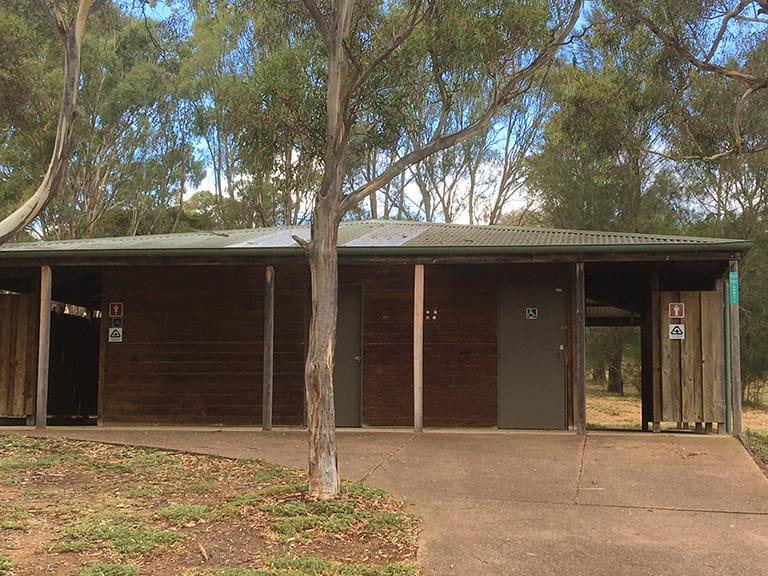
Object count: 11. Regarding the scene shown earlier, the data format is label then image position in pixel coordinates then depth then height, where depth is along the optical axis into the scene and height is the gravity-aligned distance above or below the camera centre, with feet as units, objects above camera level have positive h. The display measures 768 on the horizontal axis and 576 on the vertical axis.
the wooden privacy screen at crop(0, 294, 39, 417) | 36.24 -0.63
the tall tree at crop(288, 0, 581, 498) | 17.67 +8.88
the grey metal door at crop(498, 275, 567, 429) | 32.32 -0.27
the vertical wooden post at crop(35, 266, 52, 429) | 32.32 -0.24
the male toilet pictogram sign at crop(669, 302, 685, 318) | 31.55 +1.69
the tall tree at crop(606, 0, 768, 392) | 32.04 +12.93
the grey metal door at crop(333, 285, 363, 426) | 34.24 -0.68
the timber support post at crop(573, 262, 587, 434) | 29.55 -0.31
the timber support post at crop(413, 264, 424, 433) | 30.86 +0.07
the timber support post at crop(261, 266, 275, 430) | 31.58 -0.11
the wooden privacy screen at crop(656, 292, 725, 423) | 31.04 -0.26
